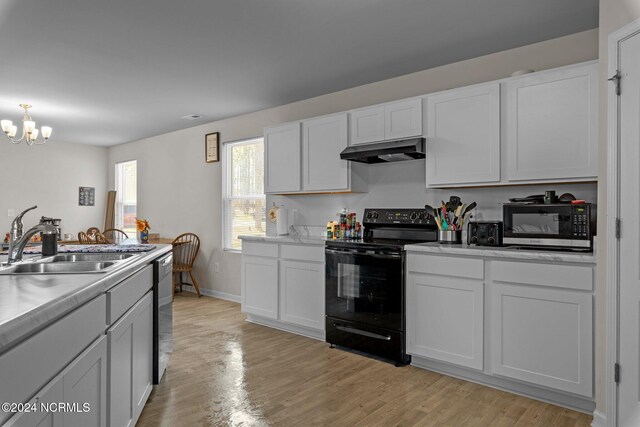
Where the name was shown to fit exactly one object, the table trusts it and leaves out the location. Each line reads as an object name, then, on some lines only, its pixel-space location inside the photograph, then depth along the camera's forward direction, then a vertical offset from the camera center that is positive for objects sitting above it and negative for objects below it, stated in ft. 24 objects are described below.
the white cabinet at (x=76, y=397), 3.78 -1.91
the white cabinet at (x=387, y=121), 11.49 +2.59
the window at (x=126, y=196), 25.27 +0.92
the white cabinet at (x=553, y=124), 8.78 +1.93
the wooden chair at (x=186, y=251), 20.17 -1.91
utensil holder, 11.01 -0.60
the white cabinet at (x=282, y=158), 14.44 +1.89
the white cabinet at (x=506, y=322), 8.20 -2.32
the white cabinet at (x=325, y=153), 13.16 +1.90
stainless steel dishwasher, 8.87 -2.25
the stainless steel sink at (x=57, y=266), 6.91 -0.94
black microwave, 8.58 -0.25
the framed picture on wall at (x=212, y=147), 19.49 +2.99
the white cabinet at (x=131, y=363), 5.97 -2.46
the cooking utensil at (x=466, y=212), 10.90 +0.03
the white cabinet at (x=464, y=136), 10.07 +1.91
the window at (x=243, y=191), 18.13 +0.94
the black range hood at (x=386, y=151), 11.07 +1.67
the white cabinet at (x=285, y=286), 12.89 -2.38
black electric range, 10.78 -1.91
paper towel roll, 15.76 -0.40
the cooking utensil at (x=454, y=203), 11.02 +0.26
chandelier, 15.46 +3.03
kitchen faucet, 6.89 -0.44
